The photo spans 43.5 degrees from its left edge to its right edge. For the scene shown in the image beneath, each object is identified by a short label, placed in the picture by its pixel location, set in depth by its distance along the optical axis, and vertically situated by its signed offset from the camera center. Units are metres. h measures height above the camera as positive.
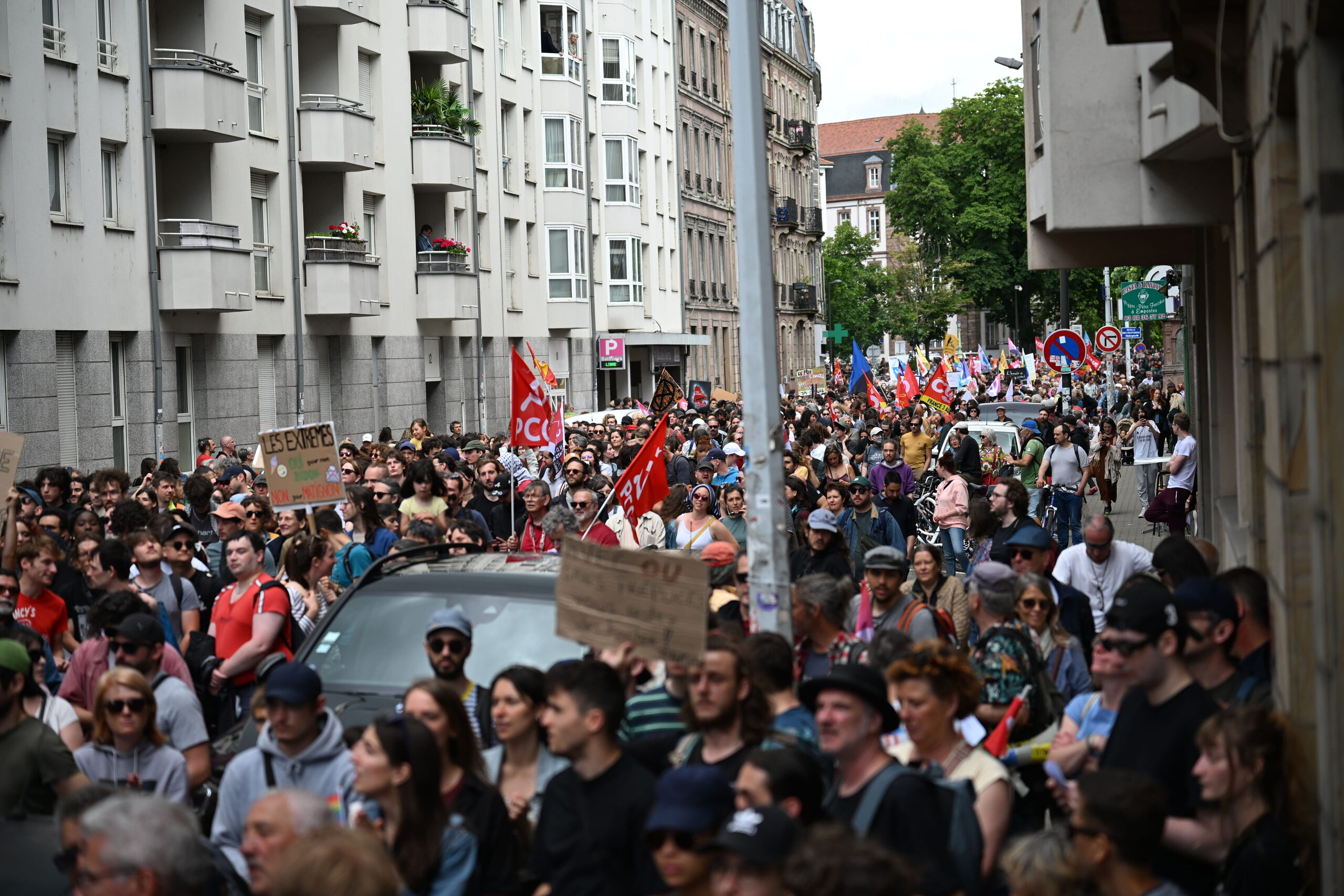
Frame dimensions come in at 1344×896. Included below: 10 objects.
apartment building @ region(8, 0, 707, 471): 23.55 +3.67
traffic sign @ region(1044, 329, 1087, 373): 35.59 +0.90
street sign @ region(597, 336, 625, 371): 47.62 +1.52
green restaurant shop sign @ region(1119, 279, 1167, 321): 31.84 +1.63
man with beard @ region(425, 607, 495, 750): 7.15 -1.04
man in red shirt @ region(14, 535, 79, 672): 9.76 -1.03
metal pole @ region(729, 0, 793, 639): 7.18 +0.25
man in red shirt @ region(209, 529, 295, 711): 8.91 -1.11
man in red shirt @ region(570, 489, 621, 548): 13.45 -0.82
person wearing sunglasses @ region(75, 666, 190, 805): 6.46 -1.27
